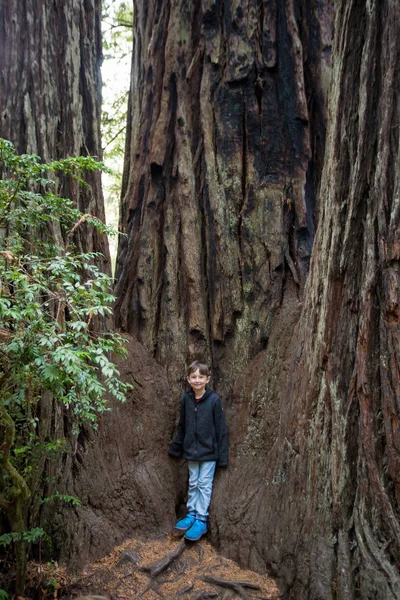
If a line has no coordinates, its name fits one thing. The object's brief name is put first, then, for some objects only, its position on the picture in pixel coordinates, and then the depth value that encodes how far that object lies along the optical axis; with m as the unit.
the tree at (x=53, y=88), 4.43
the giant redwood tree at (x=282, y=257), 3.08
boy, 4.15
